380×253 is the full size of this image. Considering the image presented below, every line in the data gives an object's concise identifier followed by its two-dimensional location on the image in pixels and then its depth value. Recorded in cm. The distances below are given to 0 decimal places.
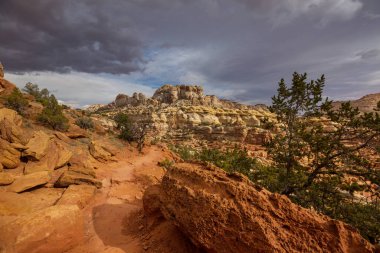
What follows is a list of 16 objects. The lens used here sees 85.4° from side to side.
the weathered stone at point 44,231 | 644
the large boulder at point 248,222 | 468
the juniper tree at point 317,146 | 761
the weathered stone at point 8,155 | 1051
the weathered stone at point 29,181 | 937
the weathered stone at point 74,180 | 1088
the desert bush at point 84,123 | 2688
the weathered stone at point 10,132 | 1173
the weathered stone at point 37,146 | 1182
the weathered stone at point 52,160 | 1139
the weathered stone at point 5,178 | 921
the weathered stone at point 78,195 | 950
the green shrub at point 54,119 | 1905
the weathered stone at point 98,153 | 1768
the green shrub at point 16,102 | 1838
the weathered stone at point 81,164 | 1253
